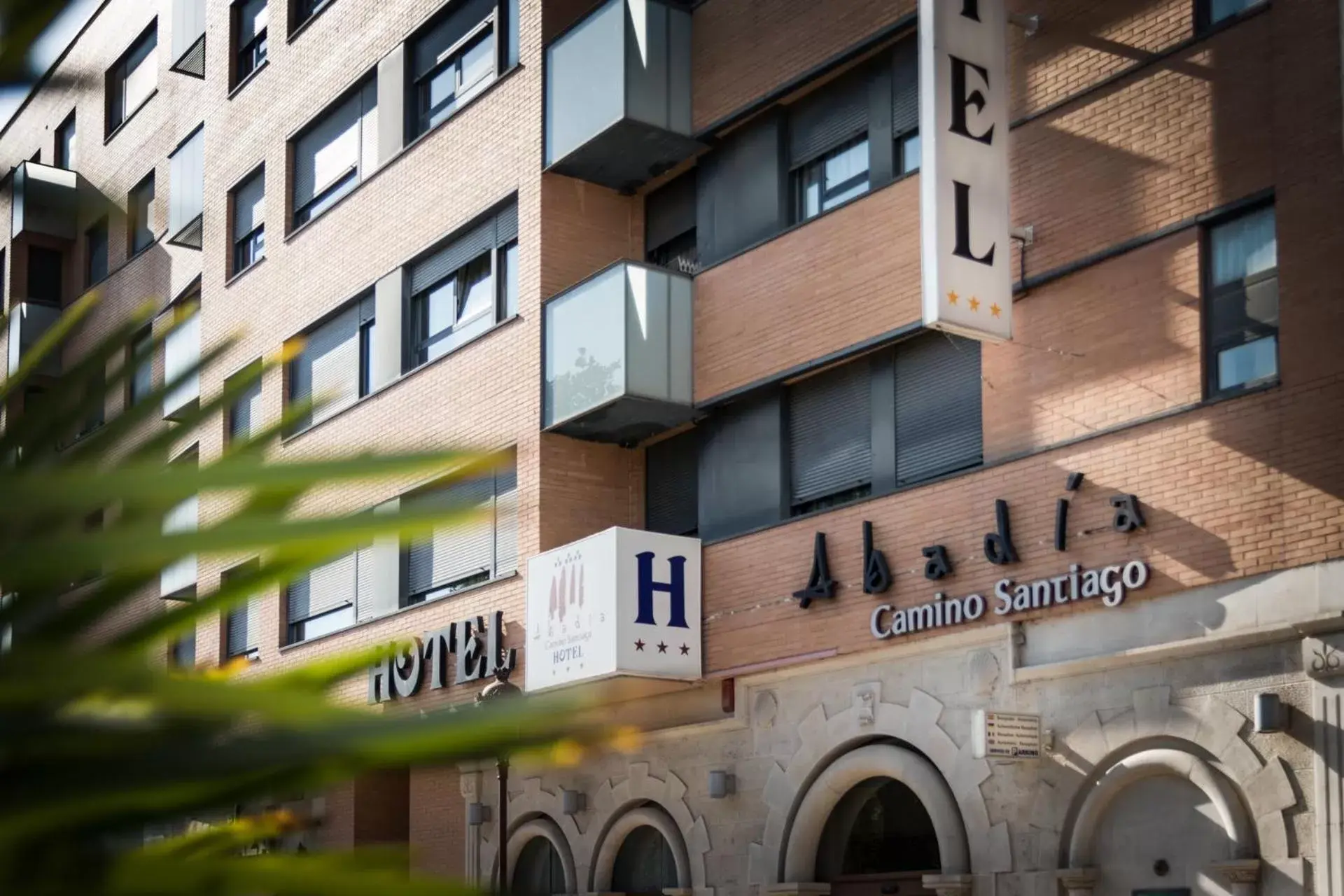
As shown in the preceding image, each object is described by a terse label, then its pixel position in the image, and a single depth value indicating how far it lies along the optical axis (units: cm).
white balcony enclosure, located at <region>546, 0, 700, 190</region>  1869
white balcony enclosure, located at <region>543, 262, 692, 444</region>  1828
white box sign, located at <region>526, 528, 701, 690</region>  1753
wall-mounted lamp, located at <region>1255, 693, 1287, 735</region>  1235
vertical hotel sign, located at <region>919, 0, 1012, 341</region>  1412
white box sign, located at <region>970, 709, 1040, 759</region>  1401
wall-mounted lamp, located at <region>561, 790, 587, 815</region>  1977
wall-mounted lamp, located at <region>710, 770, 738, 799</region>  1736
